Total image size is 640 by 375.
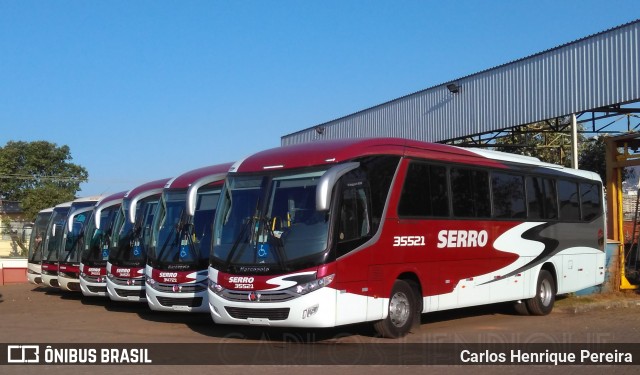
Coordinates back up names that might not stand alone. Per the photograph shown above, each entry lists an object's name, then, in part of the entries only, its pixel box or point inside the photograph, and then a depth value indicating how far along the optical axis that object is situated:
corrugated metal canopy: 19.69
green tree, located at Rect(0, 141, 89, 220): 62.75
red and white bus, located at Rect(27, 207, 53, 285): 22.80
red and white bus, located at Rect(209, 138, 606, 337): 10.99
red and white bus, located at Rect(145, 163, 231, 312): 13.88
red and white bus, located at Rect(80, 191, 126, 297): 17.92
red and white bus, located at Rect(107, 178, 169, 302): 15.90
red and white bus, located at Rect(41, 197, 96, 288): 21.30
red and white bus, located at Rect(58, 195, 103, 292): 19.92
